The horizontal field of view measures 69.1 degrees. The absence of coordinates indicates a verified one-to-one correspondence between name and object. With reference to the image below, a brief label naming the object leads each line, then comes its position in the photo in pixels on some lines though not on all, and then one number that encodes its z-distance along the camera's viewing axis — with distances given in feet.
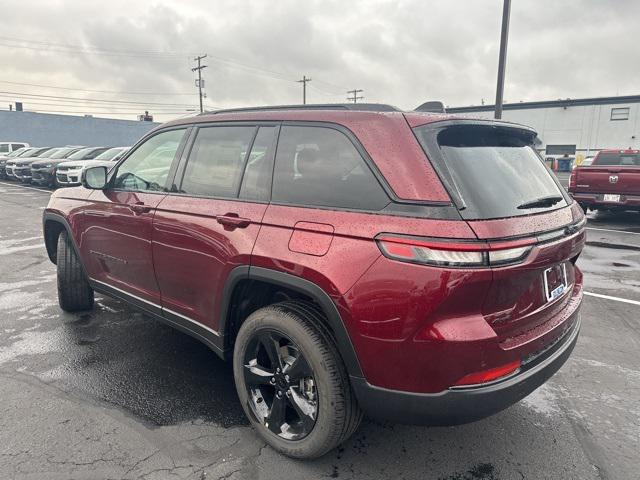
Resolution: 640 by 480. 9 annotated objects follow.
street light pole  37.45
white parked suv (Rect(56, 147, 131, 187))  49.21
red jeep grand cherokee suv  6.51
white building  116.37
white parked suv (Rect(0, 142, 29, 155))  89.43
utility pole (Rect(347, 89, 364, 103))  207.82
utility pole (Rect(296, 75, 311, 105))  192.03
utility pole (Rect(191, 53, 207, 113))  175.42
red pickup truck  31.58
